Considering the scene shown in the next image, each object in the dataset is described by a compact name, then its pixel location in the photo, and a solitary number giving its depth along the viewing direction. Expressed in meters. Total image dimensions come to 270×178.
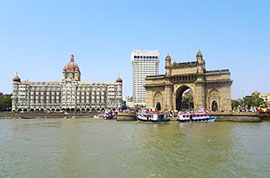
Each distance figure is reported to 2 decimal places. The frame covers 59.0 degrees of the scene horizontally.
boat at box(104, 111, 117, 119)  76.55
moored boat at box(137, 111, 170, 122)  53.66
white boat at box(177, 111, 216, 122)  53.41
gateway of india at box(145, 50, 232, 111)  61.38
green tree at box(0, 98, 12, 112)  122.62
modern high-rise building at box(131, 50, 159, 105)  167.38
